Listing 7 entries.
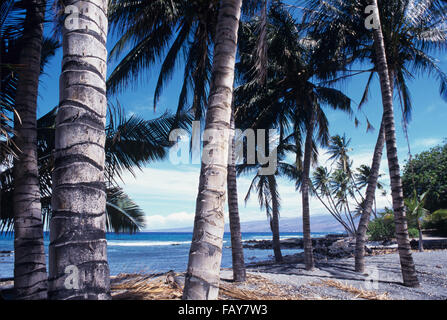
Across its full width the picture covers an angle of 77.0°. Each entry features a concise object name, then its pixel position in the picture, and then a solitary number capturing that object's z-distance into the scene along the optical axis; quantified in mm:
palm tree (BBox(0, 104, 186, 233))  6363
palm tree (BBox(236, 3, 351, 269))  10094
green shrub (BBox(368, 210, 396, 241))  26903
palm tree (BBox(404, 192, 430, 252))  16320
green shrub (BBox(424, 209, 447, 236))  22038
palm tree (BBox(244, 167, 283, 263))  15297
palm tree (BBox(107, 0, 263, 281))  6637
